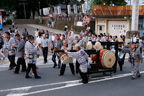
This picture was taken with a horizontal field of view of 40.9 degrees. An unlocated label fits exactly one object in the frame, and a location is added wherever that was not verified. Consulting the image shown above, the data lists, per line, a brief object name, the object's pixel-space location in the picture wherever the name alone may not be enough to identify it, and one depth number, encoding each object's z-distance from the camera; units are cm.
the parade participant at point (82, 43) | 1152
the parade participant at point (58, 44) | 1039
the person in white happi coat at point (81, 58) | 742
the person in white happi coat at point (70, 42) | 1149
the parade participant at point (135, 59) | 810
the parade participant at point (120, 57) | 964
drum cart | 801
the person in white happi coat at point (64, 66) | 893
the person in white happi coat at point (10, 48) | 980
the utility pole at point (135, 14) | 2181
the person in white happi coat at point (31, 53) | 803
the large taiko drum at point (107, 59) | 820
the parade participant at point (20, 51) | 902
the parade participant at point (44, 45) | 1158
